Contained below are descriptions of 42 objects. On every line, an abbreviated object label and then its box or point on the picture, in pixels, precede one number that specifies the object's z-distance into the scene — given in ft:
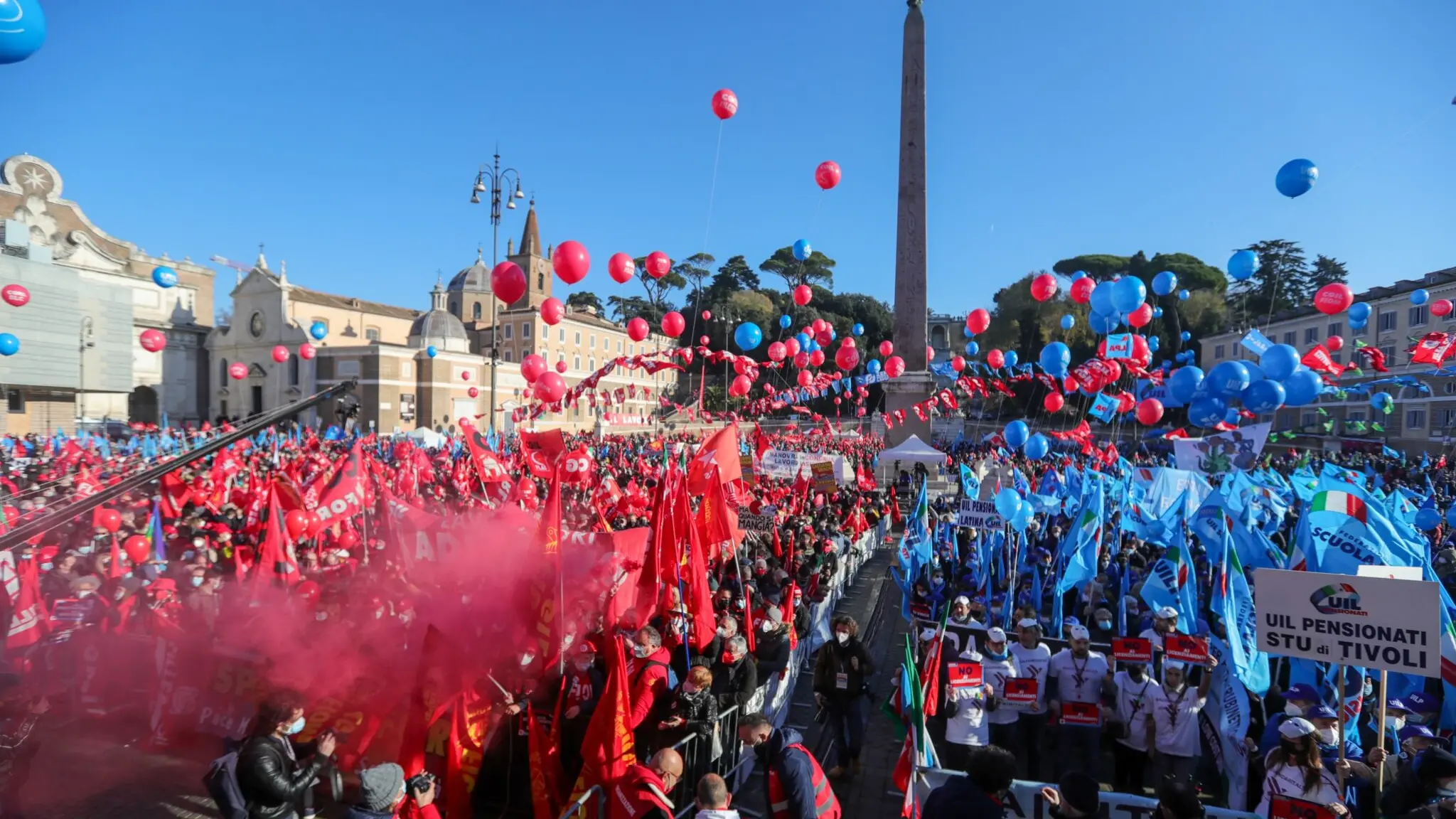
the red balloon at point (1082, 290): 58.03
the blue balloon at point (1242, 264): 46.68
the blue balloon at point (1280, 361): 41.32
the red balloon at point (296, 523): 31.14
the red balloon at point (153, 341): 65.21
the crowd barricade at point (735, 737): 16.96
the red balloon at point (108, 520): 33.40
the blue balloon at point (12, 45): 8.53
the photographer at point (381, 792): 11.46
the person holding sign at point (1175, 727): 16.84
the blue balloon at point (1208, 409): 47.67
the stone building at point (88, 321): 104.47
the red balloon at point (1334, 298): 44.24
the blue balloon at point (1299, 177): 34.14
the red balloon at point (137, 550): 29.63
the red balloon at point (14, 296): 54.85
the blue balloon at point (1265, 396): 44.42
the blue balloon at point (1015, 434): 63.31
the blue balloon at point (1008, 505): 31.19
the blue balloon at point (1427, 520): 36.40
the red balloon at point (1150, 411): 56.44
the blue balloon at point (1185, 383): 49.03
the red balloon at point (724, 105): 38.37
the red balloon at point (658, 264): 44.19
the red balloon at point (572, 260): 33.47
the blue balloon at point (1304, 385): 43.78
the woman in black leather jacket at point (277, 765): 12.85
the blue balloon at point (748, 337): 66.33
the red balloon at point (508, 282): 33.94
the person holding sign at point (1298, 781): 12.63
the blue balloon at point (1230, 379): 45.52
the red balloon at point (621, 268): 40.04
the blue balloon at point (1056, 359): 59.36
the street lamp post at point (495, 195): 63.82
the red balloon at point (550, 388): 50.21
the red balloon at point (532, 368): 56.08
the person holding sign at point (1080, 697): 18.45
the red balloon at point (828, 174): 44.52
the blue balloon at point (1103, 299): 49.24
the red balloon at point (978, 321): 63.02
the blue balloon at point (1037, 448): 64.75
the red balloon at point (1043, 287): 56.49
